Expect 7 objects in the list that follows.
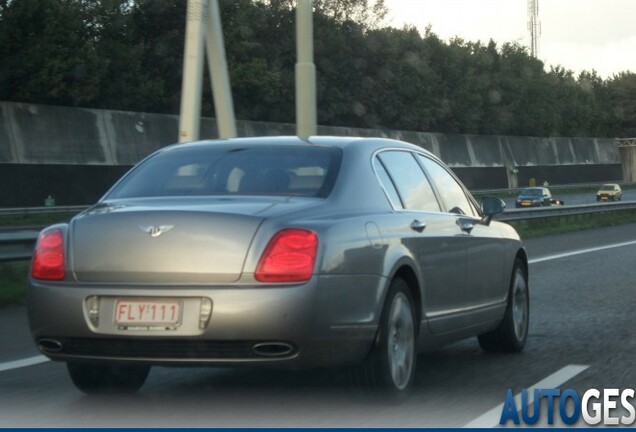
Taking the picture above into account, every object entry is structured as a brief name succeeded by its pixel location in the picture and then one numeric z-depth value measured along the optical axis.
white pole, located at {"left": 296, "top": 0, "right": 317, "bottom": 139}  17.53
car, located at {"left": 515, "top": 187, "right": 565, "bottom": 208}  60.56
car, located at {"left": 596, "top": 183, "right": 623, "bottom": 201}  71.62
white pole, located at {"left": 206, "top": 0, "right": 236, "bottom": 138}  20.61
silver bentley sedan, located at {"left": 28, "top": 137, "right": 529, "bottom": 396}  6.28
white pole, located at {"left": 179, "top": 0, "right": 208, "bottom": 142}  19.14
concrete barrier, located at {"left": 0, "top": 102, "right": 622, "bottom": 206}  47.16
